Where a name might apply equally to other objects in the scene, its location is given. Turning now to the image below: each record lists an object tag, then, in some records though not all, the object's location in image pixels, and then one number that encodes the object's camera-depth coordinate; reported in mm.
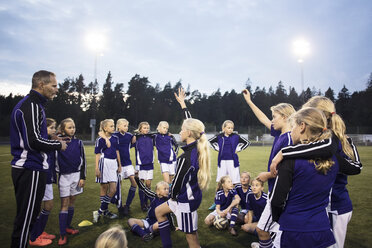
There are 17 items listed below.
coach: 2623
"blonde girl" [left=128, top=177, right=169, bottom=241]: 4121
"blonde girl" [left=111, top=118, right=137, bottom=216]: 6029
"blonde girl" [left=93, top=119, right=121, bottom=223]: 5170
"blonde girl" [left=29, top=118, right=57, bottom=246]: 3879
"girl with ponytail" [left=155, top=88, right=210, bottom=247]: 2979
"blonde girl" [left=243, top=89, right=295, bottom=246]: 2660
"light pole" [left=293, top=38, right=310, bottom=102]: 27625
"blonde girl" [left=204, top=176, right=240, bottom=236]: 4609
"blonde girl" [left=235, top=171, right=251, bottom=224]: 4691
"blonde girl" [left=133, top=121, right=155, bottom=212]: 6211
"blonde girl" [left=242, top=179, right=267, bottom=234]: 4134
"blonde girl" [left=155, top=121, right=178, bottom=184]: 6570
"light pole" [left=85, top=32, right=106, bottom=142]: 27984
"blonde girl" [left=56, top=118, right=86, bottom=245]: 4227
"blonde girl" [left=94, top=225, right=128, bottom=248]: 1671
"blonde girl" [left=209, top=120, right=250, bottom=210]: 6391
